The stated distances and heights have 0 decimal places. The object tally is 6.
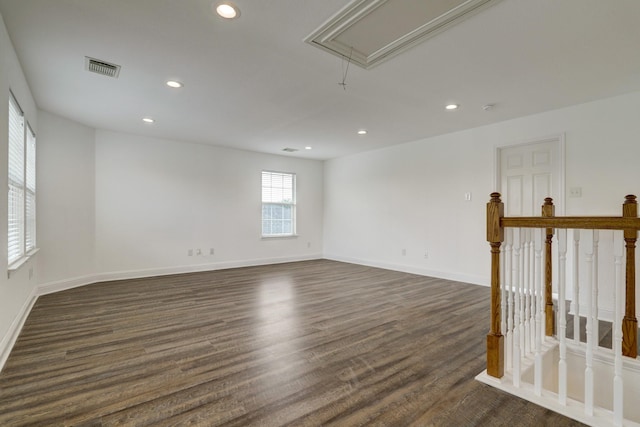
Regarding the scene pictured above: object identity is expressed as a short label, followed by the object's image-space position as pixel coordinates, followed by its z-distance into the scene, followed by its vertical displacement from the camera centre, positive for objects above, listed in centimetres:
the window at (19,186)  276 +26
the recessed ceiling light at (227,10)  200 +136
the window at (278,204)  689 +21
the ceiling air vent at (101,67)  274 +135
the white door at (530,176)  400 +53
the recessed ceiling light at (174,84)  314 +135
